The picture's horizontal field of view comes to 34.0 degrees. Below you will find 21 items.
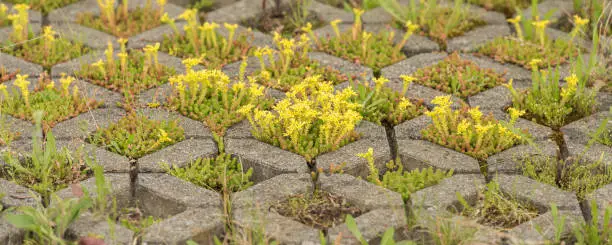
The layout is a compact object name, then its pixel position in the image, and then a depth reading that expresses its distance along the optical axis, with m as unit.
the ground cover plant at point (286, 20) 5.89
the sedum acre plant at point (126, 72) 5.00
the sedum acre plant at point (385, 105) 4.72
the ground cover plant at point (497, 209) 3.98
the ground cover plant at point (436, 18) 5.67
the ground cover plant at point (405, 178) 4.13
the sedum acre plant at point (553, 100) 4.75
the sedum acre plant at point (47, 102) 4.67
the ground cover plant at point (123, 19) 5.71
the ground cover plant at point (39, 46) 5.33
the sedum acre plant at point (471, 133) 4.40
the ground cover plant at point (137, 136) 4.43
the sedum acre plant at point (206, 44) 5.34
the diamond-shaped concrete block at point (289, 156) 4.30
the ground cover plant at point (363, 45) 5.36
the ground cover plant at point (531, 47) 5.33
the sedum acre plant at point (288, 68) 5.04
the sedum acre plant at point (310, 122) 4.36
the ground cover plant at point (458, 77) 5.02
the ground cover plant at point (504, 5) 6.10
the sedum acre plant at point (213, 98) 4.66
